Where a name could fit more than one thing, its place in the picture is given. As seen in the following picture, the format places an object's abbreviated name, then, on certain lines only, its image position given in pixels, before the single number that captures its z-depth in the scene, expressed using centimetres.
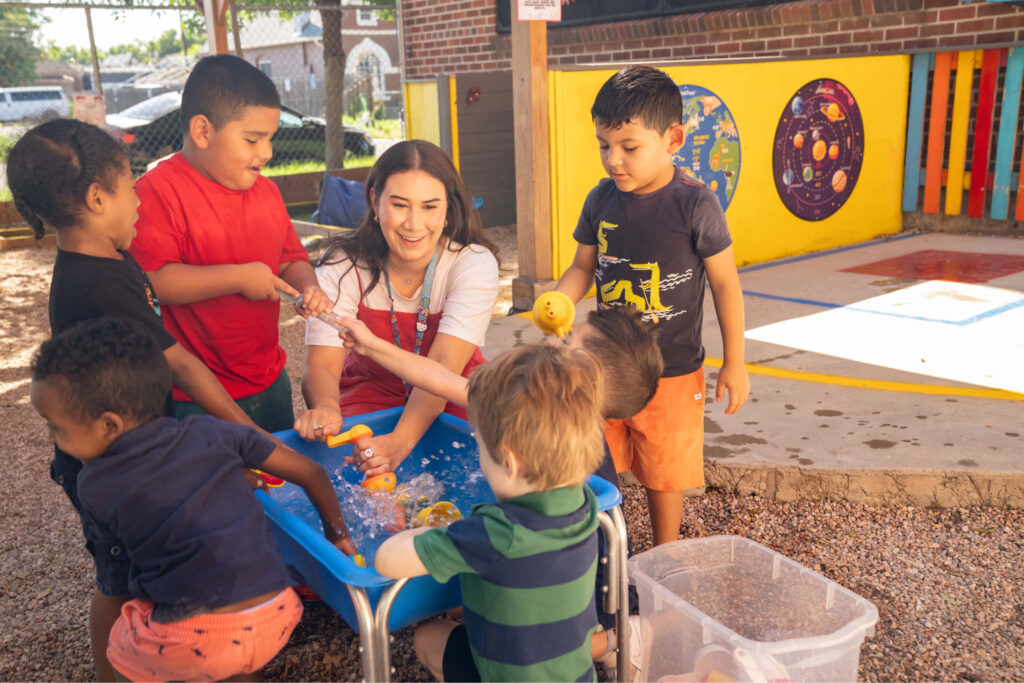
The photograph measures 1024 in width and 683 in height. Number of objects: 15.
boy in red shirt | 221
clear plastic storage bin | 167
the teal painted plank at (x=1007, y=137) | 586
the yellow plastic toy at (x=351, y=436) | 203
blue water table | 145
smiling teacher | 228
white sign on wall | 428
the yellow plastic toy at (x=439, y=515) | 210
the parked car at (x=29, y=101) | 2048
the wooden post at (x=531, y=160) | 446
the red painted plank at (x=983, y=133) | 600
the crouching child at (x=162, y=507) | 149
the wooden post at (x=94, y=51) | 818
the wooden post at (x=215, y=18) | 524
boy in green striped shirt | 146
